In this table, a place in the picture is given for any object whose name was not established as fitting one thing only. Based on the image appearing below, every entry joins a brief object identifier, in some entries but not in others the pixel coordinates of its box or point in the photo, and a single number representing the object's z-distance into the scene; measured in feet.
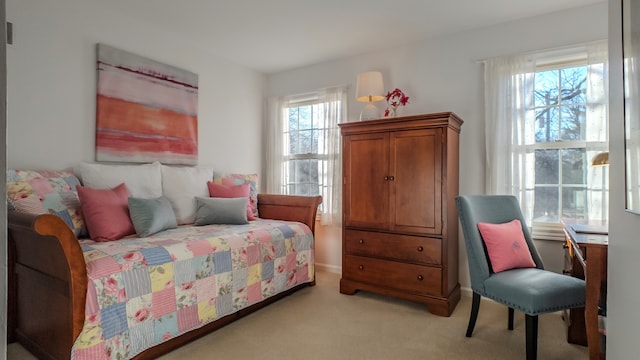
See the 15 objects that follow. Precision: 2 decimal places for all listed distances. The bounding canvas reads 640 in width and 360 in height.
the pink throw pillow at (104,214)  7.23
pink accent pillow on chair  7.21
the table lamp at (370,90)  10.79
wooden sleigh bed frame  5.21
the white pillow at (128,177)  8.37
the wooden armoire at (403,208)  8.79
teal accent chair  6.00
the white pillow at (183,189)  9.63
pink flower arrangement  10.54
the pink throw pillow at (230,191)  10.64
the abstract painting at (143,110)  9.10
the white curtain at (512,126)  9.32
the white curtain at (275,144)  13.79
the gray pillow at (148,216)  7.68
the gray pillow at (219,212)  9.60
